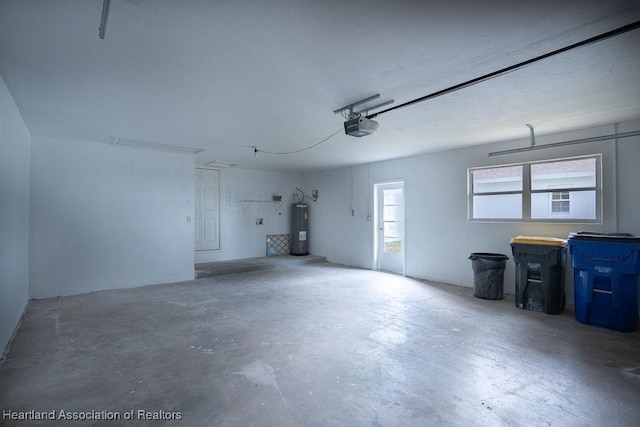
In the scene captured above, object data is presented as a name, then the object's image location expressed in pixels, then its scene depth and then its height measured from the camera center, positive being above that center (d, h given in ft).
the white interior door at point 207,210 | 24.47 +0.39
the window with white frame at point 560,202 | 14.83 +0.54
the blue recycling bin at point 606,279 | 11.34 -2.57
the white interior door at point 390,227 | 22.15 -0.99
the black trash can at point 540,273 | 13.35 -2.69
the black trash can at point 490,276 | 15.55 -3.25
